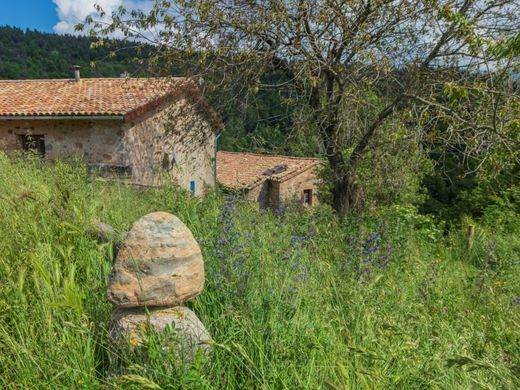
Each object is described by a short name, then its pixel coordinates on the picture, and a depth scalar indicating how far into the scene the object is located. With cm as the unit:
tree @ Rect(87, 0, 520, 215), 595
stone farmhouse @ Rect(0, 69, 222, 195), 1320
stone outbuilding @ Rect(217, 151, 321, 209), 2338
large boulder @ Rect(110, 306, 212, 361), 182
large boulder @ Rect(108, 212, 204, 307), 207
